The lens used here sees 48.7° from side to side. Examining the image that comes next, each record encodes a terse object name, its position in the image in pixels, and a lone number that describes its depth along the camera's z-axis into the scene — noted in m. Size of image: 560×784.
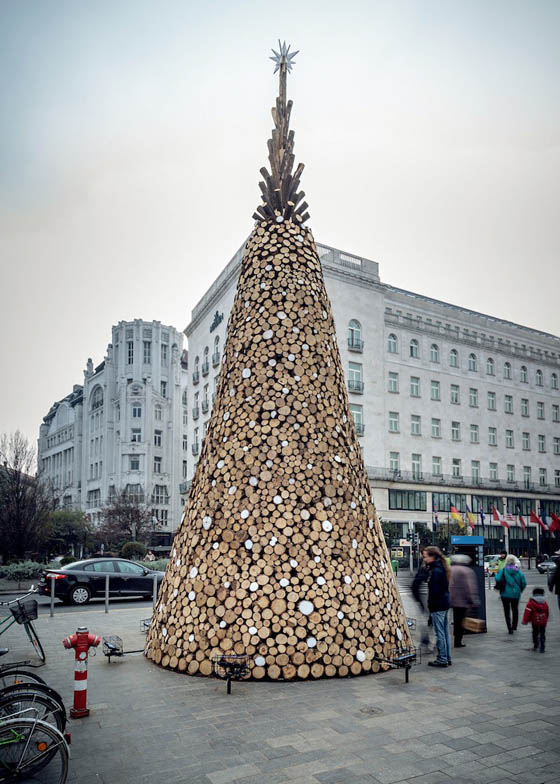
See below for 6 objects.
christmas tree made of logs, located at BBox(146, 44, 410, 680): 7.38
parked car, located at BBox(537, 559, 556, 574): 37.83
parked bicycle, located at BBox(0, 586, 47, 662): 7.37
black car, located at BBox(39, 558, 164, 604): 17.52
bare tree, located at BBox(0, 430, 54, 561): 31.25
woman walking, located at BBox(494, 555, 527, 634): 11.34
